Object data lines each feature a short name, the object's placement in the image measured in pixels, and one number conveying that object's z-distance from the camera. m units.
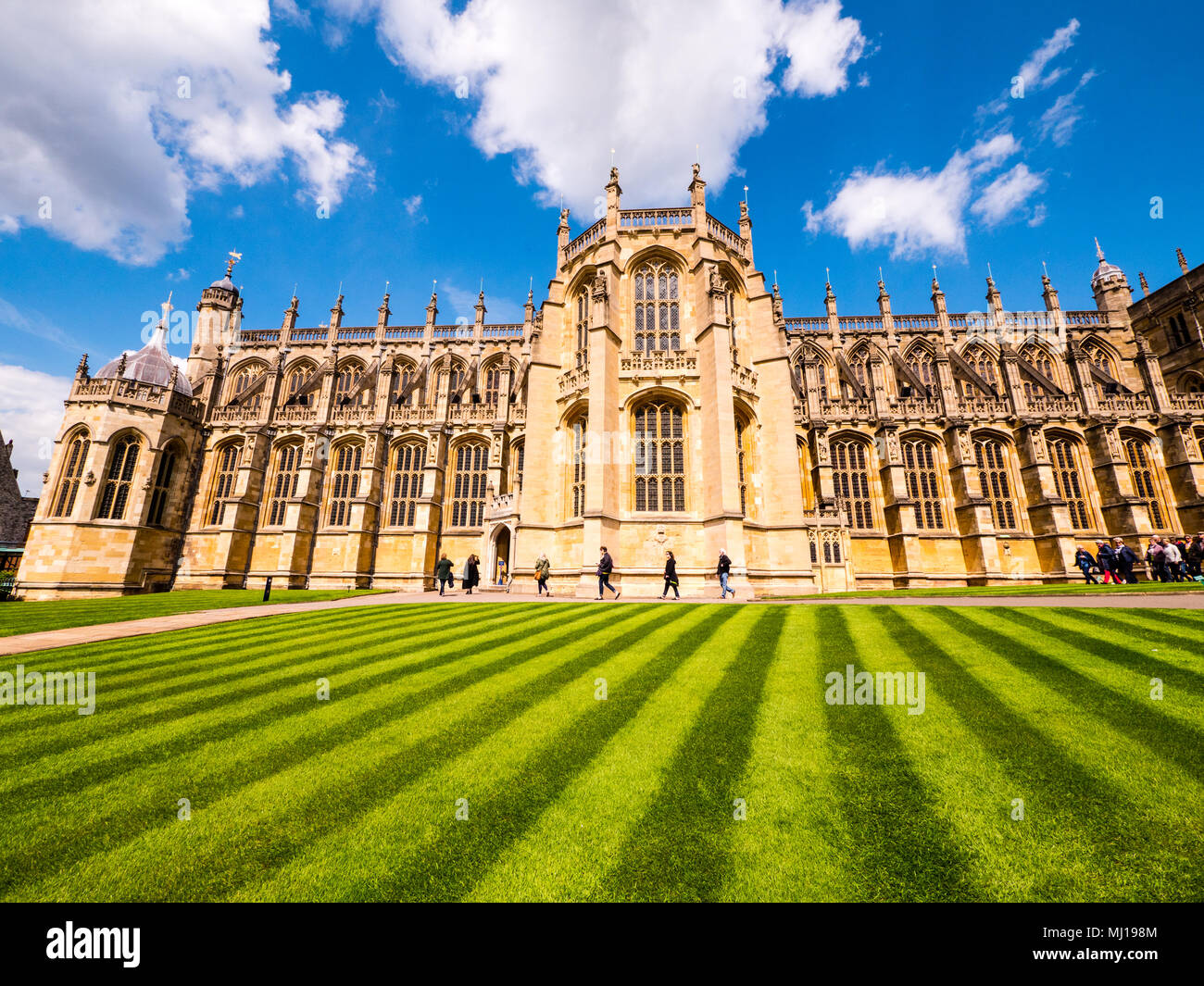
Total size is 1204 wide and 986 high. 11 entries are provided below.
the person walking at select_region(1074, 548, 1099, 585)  17.00
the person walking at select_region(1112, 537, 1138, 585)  15.35
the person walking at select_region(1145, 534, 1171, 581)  16.98
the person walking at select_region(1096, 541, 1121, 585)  16.61
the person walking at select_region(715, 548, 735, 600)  15.27
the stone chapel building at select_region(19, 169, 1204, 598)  19.14
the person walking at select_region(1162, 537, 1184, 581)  16.34
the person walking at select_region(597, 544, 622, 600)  14.46
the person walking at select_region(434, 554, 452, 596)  18.03
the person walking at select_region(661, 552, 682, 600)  14.72
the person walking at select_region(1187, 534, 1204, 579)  17.00
